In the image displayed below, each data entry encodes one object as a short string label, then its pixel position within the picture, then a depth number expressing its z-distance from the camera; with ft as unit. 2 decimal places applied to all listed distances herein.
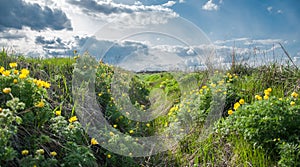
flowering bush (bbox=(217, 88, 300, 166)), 7.86
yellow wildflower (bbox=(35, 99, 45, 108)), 6.88
